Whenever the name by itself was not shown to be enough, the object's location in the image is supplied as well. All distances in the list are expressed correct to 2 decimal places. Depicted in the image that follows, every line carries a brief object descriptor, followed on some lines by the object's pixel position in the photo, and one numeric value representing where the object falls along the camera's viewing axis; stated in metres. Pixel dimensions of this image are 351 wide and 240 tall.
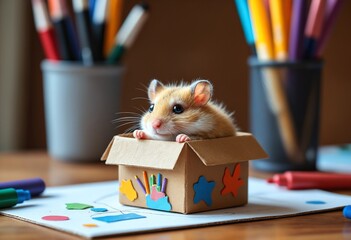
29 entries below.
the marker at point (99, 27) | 0.93
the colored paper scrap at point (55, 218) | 0.61
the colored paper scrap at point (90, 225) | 0.59
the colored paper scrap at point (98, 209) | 0.65
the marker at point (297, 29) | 0.85
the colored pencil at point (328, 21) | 0.86
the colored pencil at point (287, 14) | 0.85
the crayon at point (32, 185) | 0.70
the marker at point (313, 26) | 0.85
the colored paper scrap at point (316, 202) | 0.69
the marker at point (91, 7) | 0.94
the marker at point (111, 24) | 0.94
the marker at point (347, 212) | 0.63
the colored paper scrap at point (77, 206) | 0.65
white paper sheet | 0.59
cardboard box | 0.63
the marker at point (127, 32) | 0.92
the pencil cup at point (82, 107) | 0.92
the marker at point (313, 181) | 0.75
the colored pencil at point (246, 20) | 0.86
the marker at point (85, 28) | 0.93
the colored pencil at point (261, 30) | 0.84
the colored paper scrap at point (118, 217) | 0.61
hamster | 0.65
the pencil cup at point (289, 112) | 0.85
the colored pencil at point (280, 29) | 0.84
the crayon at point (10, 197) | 0.65
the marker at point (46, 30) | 0.93
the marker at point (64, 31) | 0.92
